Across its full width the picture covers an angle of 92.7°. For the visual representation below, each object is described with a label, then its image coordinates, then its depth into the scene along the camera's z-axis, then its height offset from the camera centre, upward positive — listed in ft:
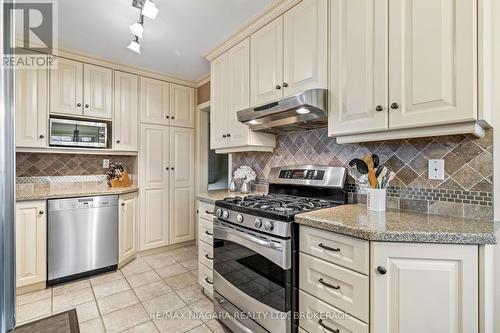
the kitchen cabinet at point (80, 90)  8.78 +2.95
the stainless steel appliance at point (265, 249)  4.58 -1.79
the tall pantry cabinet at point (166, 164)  10.71 +0.08
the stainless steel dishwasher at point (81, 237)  7.82 -2.48
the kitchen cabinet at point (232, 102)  7.47 +2.13
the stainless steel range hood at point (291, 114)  5.18 +1.30
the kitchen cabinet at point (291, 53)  5.40 +2.86
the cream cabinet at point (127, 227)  9.25 -2.49
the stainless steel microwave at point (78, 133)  8.72 +1.26
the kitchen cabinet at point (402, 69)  3.58 +1.68
